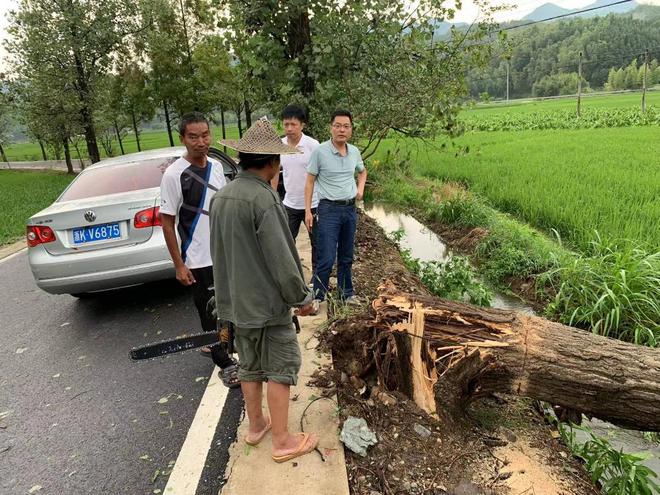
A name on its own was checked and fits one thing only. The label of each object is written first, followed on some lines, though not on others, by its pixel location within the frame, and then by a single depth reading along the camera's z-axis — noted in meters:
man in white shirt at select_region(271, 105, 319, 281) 3.98
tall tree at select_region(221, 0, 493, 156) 6.61
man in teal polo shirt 3.61
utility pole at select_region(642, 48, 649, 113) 27.46
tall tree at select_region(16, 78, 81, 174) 15.23
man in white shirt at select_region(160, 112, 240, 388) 2.67
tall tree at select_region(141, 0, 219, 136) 18.61
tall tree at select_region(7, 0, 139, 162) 14.70
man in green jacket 1.88
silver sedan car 3.80
